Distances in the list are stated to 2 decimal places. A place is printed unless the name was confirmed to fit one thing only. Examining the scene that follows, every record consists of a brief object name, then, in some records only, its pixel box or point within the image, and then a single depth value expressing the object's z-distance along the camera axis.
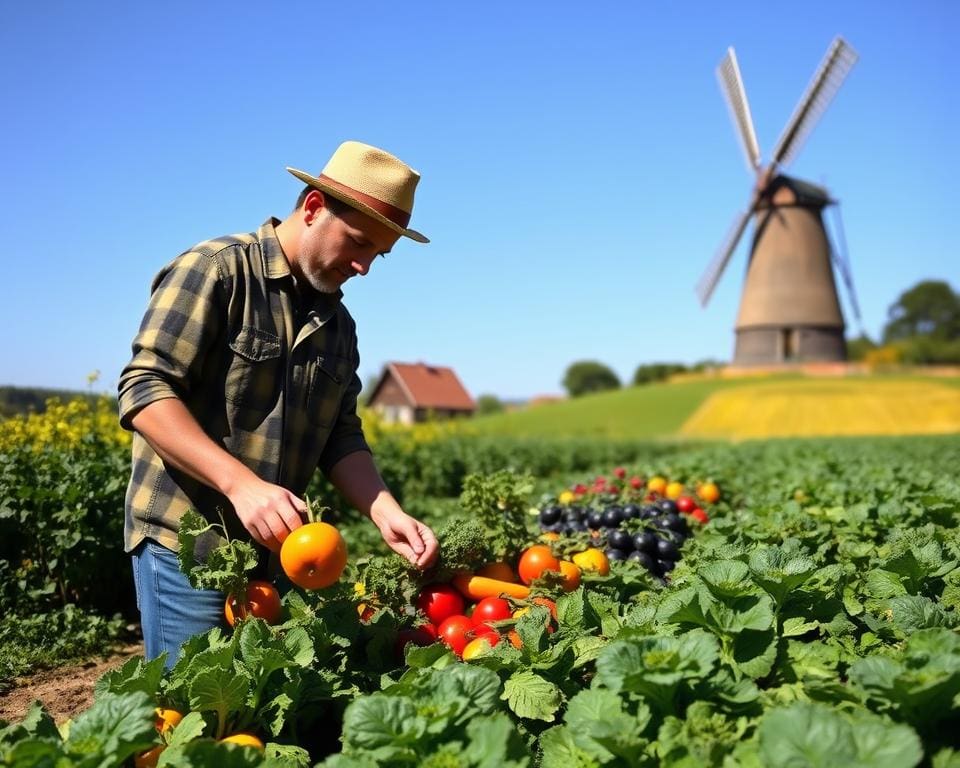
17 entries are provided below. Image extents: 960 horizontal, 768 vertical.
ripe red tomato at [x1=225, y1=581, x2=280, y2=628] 2.48
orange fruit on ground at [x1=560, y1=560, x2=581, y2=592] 3.14
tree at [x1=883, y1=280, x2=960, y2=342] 95.94
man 2.52
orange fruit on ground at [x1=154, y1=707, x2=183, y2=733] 2.01
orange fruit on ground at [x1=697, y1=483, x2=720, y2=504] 5.86
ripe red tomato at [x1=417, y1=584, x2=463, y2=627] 3.07
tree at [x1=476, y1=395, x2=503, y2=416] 96.73
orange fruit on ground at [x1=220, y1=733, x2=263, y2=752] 1.99
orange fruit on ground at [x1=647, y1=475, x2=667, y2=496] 5.75
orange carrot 3.16
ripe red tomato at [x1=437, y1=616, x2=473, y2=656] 2.81
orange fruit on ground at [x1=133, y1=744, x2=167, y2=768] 1.94
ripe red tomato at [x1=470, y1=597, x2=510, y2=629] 2.92
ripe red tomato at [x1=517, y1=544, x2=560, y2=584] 3.29
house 46.38
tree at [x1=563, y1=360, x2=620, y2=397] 111.94
